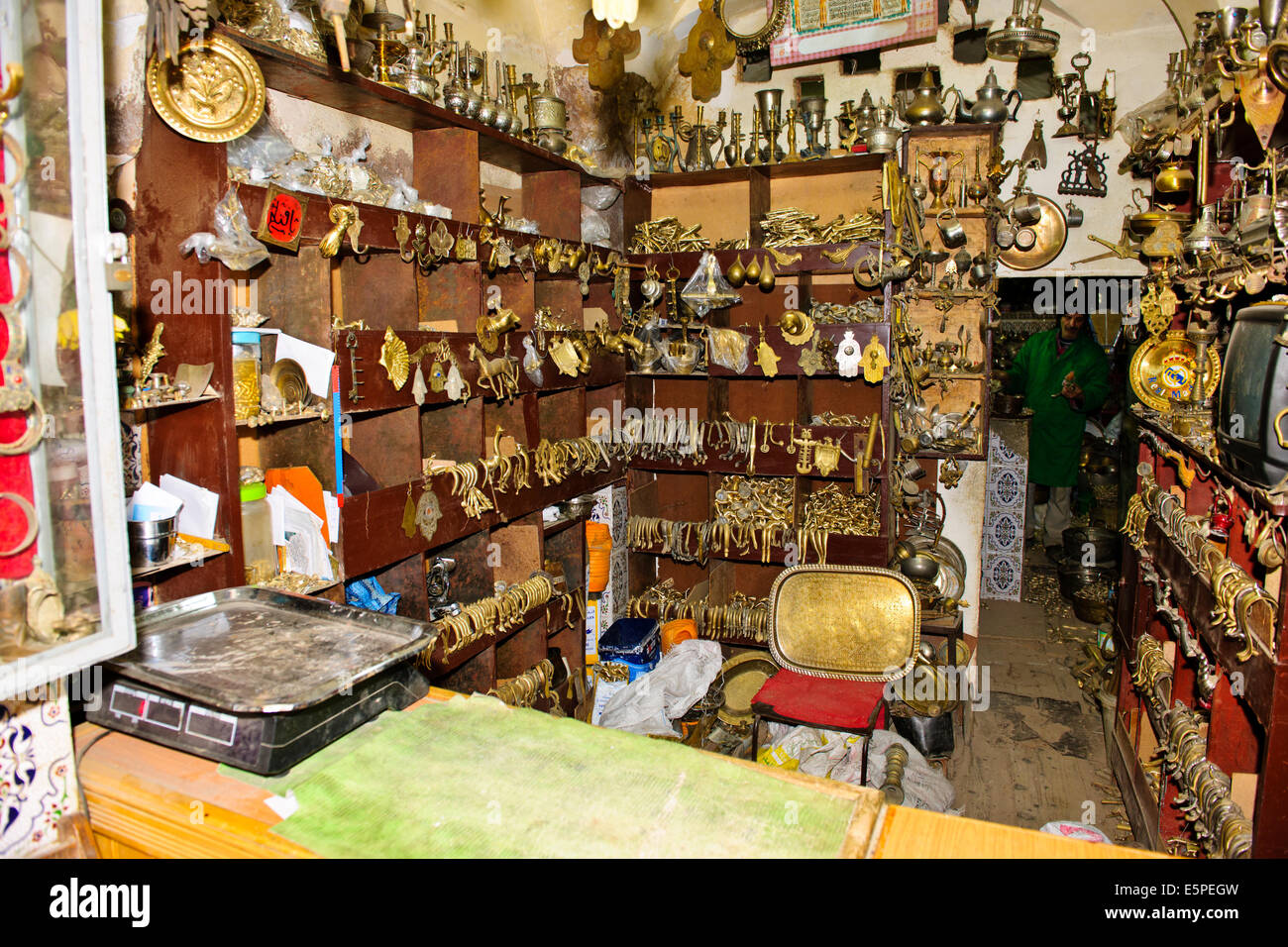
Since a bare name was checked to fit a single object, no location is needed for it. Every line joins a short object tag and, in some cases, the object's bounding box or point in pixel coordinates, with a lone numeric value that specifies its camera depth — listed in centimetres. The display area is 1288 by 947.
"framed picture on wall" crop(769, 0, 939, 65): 557
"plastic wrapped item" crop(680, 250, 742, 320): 520
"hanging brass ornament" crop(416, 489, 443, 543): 364
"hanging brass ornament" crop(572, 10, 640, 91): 537
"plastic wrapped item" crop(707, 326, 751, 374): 532
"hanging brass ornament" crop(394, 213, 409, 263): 341
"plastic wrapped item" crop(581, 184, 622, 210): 538
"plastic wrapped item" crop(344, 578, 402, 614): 351
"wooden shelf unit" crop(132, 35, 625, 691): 265
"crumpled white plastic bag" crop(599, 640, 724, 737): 470
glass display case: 148
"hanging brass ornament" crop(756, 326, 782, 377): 520
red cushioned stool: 357
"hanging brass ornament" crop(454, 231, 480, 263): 381
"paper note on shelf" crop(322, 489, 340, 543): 313
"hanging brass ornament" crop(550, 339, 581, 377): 476
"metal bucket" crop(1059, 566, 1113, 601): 738
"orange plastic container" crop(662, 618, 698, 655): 543
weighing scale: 171
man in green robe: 798
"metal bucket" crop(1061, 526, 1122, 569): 748
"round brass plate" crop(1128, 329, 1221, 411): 428
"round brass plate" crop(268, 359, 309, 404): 305
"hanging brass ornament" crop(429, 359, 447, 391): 367
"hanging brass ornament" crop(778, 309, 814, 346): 509
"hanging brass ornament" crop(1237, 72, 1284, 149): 304
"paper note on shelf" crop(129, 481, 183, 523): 241
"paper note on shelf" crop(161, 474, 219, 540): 266
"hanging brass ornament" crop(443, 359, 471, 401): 378
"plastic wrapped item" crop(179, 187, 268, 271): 262
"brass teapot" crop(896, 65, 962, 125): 531
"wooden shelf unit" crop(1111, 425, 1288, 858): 246
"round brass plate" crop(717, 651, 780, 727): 505
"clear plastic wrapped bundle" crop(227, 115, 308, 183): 291
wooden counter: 149
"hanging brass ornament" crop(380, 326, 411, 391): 335
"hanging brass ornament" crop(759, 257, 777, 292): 518
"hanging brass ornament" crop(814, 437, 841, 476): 508
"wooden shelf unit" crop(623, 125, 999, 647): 520
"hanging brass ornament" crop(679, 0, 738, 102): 582
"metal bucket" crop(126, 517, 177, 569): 236
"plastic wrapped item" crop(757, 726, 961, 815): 416
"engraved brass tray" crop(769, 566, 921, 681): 401
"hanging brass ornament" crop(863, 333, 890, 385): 492
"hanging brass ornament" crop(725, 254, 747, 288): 527
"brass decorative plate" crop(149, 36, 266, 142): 247
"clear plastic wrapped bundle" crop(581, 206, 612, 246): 539
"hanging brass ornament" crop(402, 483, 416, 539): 353
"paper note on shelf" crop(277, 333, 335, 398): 304
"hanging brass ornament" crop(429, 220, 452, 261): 361
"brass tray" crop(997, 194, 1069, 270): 571
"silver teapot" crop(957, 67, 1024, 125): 532
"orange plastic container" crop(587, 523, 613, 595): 532
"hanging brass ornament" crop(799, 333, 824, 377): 509
